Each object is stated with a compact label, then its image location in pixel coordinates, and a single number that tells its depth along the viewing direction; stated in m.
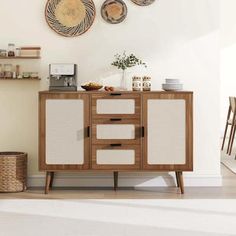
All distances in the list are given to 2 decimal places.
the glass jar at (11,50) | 5.32
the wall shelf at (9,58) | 5.37
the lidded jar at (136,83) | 5.22
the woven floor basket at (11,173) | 5.16
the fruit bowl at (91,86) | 5.16
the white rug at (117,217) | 3.77
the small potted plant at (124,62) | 5.34
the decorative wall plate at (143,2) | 5.41
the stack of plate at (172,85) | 5.14
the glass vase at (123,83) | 5.37
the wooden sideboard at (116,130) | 5.05
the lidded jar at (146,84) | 5.20
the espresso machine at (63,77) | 5.21
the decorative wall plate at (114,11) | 5.39
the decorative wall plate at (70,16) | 5.37
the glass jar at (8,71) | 5.34
